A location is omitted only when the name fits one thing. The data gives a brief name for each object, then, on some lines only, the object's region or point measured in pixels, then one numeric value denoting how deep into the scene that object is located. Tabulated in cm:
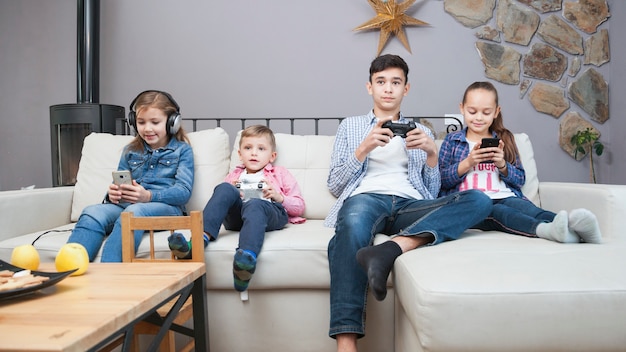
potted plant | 304
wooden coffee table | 66
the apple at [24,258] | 108
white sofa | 97
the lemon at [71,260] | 102
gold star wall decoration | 317
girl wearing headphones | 173
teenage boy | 125
